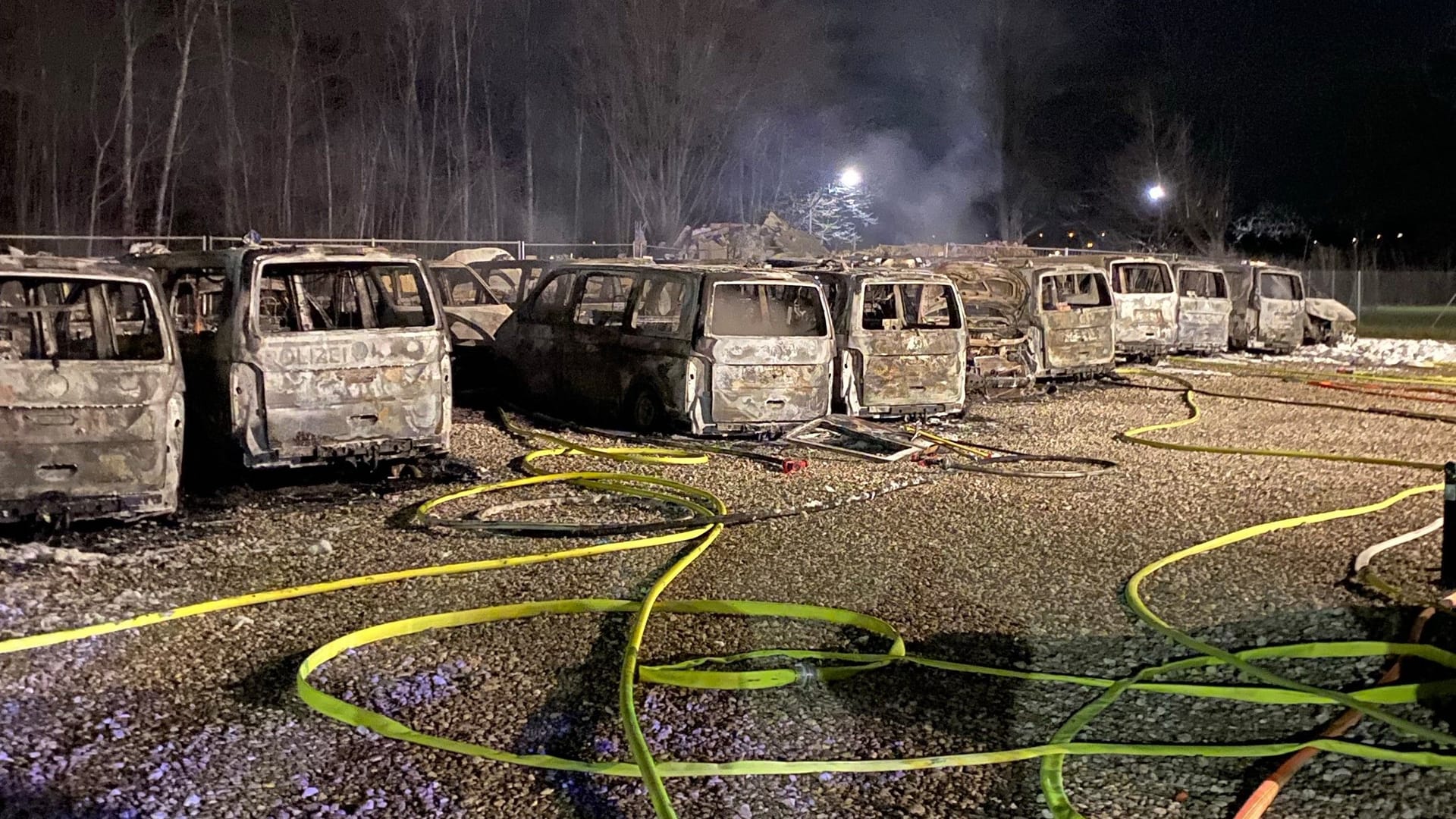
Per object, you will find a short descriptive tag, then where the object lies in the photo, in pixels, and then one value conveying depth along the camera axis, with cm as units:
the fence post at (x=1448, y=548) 568
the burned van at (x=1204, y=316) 1884
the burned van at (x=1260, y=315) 2019
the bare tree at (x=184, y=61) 2698
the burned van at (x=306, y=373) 758
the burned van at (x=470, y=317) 1264
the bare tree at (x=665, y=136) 3139
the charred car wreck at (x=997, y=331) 1342
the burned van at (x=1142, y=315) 1670
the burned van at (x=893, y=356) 1101
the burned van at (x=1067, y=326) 1401
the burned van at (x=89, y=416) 633
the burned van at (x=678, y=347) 992
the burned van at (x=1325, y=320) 2166
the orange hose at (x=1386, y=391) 1416
